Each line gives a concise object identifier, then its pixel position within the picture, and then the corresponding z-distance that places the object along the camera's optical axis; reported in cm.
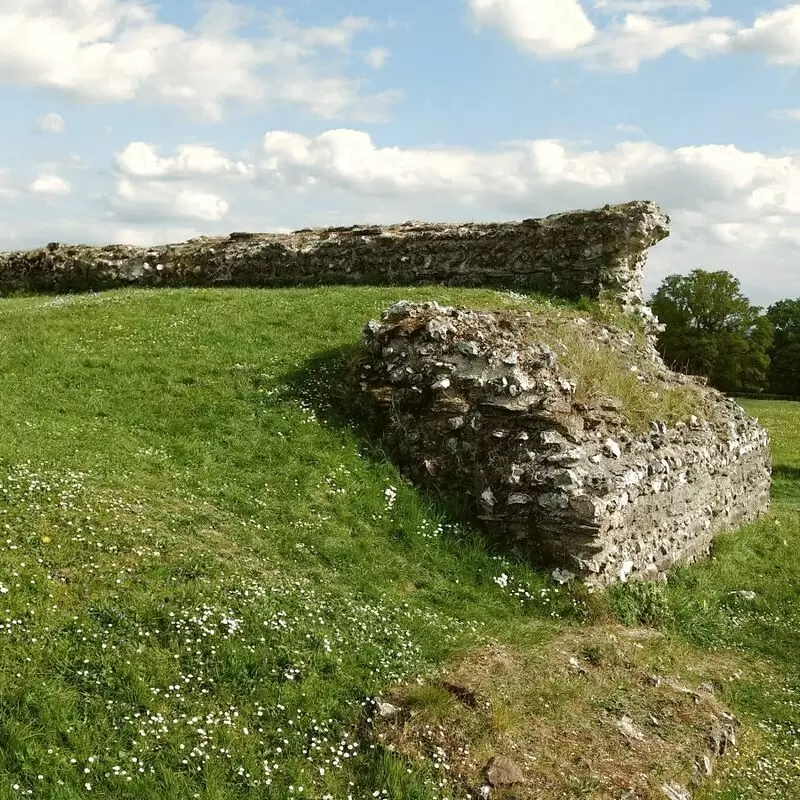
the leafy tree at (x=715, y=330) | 5219
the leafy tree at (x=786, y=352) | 5797
